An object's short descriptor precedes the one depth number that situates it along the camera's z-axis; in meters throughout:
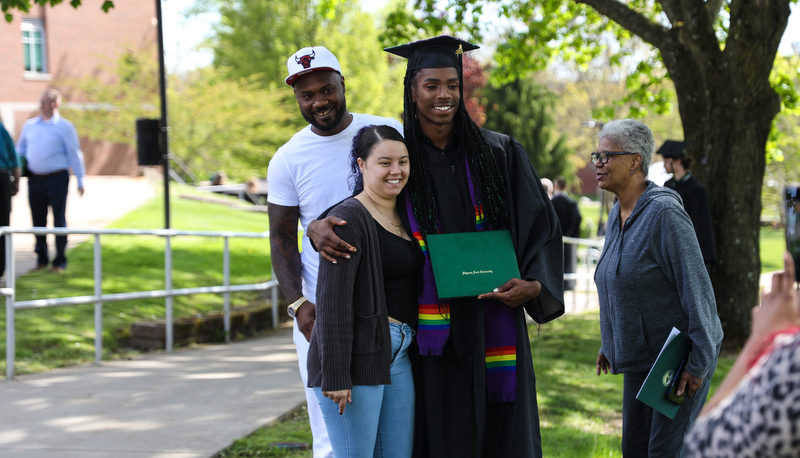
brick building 28.44
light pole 11.08
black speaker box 10.93
